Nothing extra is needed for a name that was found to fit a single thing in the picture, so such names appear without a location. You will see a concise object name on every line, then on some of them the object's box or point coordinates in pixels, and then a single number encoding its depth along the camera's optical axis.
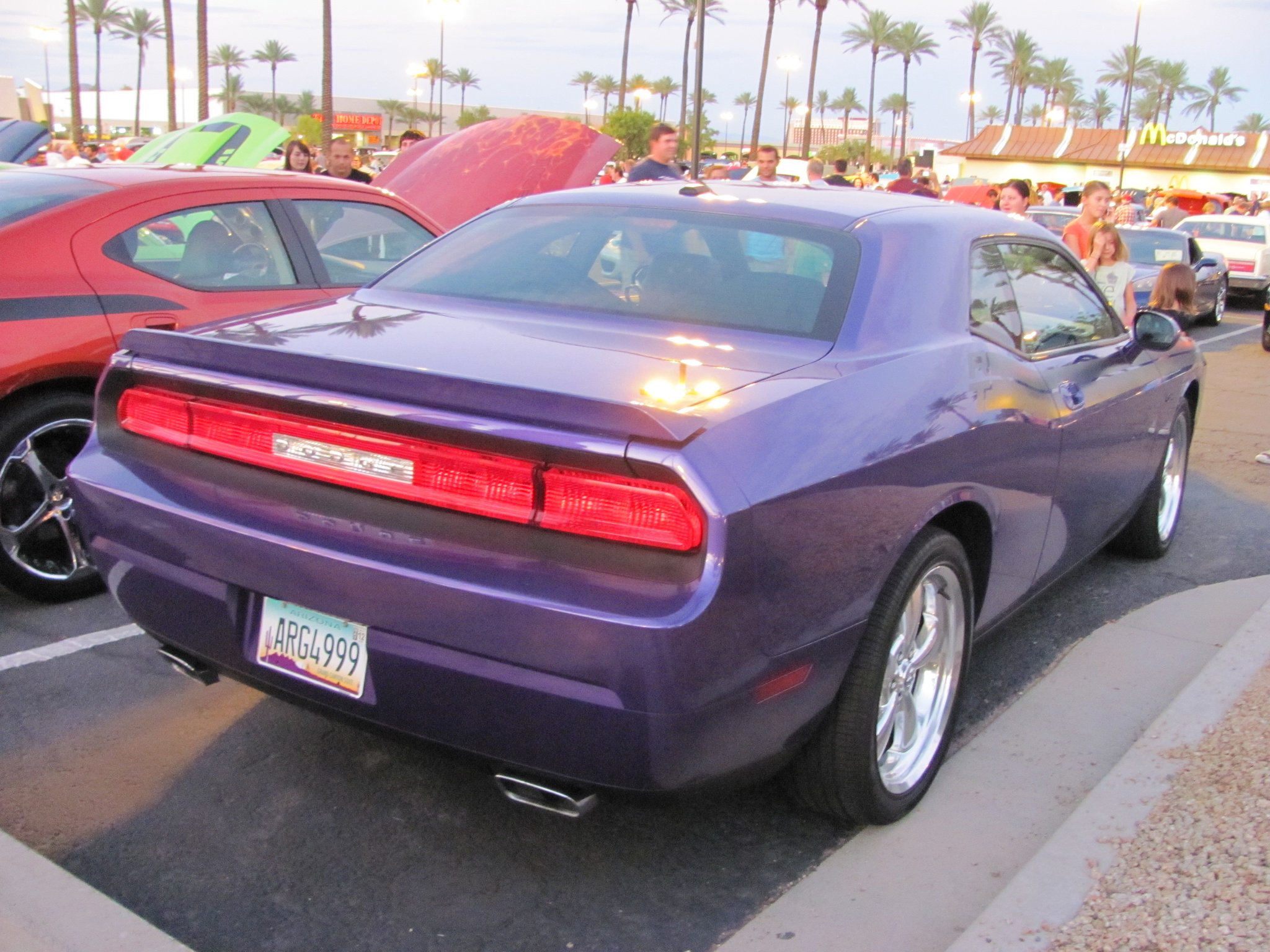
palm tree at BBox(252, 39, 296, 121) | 103.94
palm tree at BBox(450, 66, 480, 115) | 119.44
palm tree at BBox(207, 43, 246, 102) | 102.19
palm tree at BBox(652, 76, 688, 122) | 114.81
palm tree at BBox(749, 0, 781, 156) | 63.94
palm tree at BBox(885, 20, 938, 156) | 90.88
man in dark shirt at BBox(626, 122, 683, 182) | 9.11
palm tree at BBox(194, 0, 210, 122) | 36.03
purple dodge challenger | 2.33
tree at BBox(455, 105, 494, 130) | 91.56
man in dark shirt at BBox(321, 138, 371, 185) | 9.46
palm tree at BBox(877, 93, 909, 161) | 127.19
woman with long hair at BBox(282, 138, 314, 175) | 11.37
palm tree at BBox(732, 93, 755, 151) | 148.56
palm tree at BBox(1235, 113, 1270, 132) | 119.88
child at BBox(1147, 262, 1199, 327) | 8.00
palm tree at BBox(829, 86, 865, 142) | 127.44
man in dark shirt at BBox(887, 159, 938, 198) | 13.12
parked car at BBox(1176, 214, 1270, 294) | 19.33
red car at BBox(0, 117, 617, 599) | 4.34
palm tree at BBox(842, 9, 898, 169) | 88.69
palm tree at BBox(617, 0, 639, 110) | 74.00
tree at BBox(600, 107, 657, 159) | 68.44
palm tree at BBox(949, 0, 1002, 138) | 86.75
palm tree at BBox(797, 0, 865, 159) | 65.27
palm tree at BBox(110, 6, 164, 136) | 90.00
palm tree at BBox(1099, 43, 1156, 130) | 93.44
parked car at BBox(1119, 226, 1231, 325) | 14.51
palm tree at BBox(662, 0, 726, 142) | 68.62
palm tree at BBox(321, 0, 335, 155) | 34.06
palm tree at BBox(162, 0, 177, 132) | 44.44
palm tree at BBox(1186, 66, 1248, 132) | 107.50
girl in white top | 8.73
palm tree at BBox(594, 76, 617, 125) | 110.94
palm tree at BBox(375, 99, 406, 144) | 112.62
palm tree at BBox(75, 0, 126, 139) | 81.50
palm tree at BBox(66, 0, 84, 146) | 48.62
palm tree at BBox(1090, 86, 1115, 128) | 119.44
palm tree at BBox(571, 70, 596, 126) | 114.88
